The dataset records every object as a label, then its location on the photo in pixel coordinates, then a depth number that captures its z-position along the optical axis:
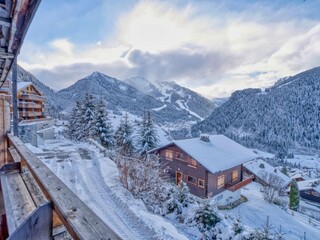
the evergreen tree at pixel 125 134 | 21.80
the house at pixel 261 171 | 28.92
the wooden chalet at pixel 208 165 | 17.00
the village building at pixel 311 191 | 34.16
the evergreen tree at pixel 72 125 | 25.95
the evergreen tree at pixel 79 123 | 23.45
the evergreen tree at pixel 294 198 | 22.85
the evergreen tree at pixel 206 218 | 9.62
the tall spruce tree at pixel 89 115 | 21.98
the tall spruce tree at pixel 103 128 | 21.47
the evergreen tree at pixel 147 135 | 21.56
